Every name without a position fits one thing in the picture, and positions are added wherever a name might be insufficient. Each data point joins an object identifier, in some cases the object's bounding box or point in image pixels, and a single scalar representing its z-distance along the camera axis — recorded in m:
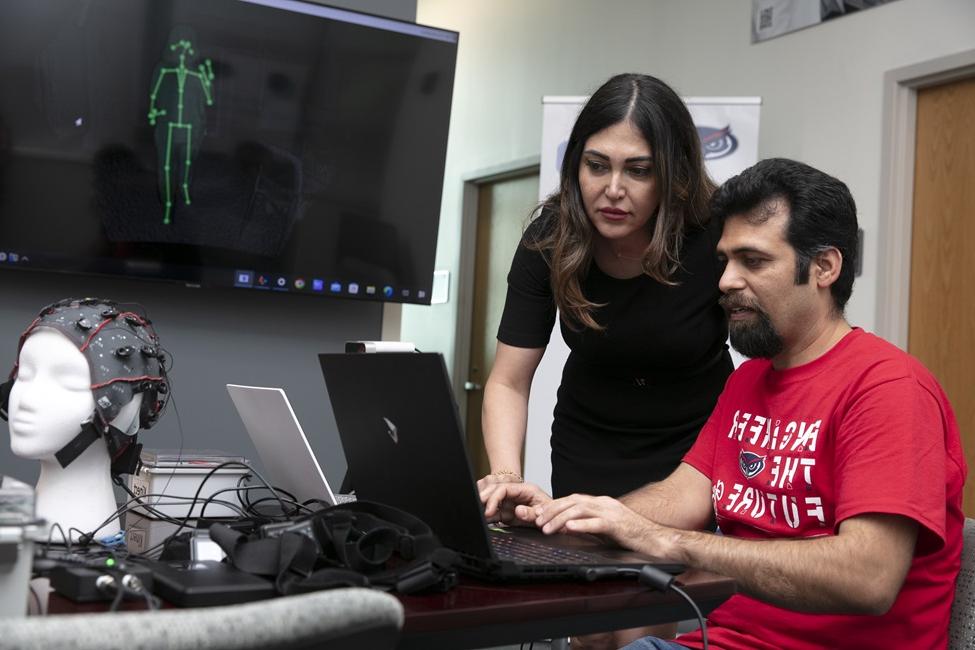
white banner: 3.89
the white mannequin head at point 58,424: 1.17
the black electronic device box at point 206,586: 0.83
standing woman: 1.74
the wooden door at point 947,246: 3.48
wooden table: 0.85
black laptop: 0.99
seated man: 1.16
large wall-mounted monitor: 2.46
